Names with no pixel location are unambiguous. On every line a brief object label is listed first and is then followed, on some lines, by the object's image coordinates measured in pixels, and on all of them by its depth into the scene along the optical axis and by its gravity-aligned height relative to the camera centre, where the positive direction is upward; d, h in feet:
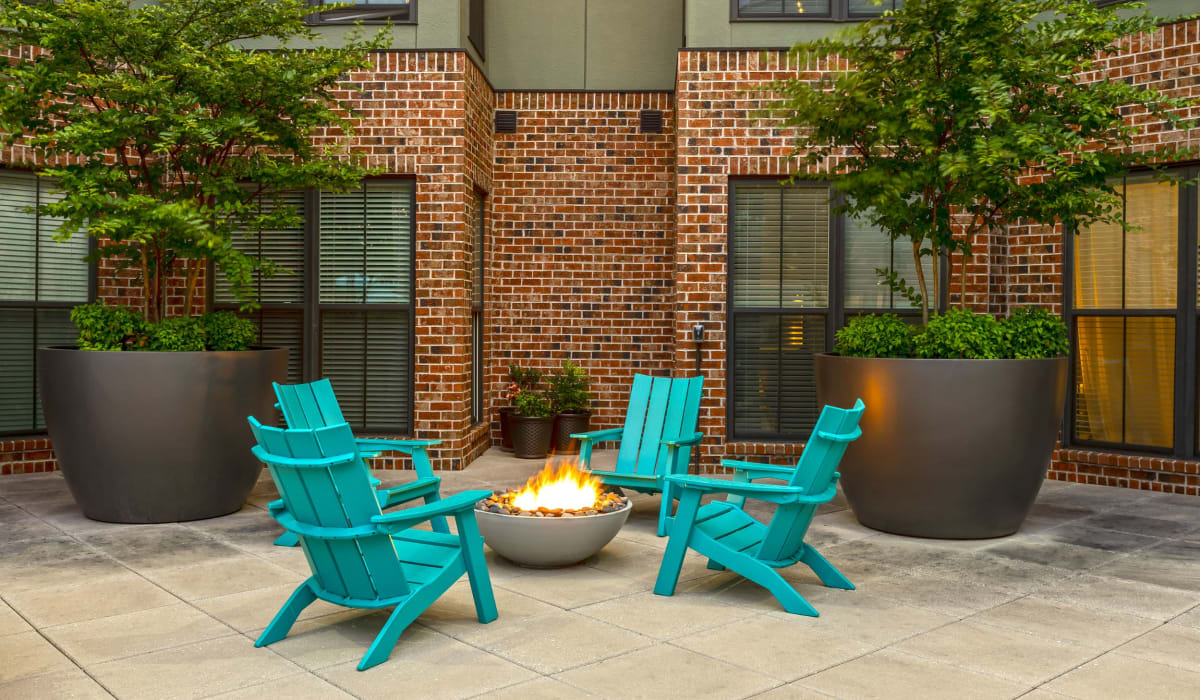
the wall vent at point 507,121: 28.30 +6.51
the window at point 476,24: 26.31 +9.02
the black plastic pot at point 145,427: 17.34 -1.76
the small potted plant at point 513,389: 27.43 -1.62
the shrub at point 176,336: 18.16 -0.04
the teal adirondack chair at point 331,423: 14.55 -1.50
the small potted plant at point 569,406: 27.30 -2.10
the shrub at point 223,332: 19.06 +0.04
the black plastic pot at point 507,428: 27.25 -2.75
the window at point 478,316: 27.32 +0.56
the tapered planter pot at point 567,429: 27.27 -2.76
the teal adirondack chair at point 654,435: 18.01 -2.05
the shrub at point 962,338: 16.85 -0.03
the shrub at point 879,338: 17.75 -0.04
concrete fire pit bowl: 14.21 -3.13
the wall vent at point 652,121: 28.12 +6.49
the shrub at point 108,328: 17.95 +0.11
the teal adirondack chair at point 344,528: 10.52 -2.24
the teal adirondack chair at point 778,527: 12.82 -2.78
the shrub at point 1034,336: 17.12 +0.01
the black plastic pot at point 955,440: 16.38 -1.85
